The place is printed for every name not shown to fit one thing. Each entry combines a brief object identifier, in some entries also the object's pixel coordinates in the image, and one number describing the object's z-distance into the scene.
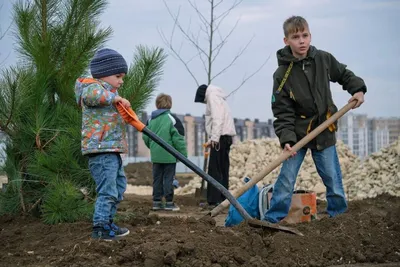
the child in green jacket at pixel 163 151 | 9.86
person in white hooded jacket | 9.91
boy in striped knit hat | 5.59
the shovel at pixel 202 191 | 11.96
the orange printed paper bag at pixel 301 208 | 6.84
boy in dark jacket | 6.28
